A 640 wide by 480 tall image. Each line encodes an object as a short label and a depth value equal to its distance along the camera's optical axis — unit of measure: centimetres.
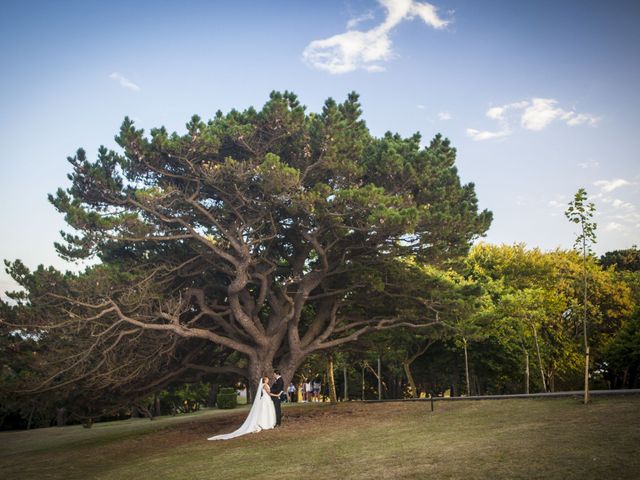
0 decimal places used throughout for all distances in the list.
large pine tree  1764
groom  1911
